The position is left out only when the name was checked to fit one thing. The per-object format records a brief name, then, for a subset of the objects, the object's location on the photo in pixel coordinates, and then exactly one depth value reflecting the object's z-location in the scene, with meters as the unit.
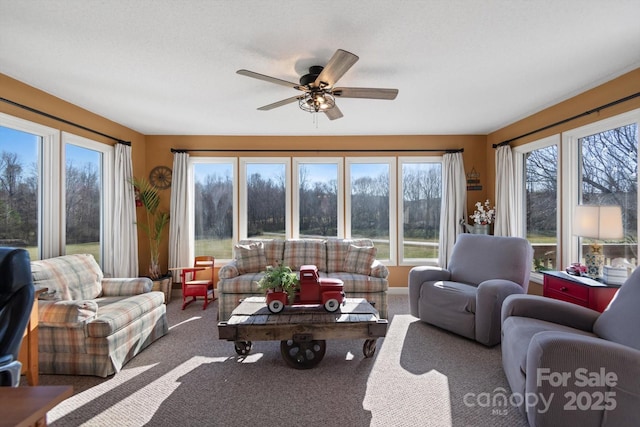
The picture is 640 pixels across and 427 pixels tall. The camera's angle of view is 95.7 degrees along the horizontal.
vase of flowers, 4.41
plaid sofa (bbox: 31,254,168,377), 2.38
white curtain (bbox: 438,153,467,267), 4.66
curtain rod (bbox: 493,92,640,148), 2.62
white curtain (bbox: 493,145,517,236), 4.12
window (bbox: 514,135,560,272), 3.62
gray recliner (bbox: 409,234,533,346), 2.81
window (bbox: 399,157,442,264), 4.89
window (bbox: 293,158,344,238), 4.87
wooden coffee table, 2.33
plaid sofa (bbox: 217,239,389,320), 3.51
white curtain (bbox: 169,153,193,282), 4.60
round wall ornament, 4.74
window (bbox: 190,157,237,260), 4.83
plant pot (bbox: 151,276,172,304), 4.14
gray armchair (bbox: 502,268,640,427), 1.47
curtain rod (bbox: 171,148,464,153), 4.77
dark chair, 1.44
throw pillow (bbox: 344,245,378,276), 3.89
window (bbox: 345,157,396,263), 4.89
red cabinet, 2.42
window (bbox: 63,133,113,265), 3.52
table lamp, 2.40
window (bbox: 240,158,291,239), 4.85
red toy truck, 2.58
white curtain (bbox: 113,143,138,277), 4.04
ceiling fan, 2.07
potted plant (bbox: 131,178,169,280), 4.33
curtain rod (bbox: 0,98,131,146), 2.73
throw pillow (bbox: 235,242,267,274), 3.90
